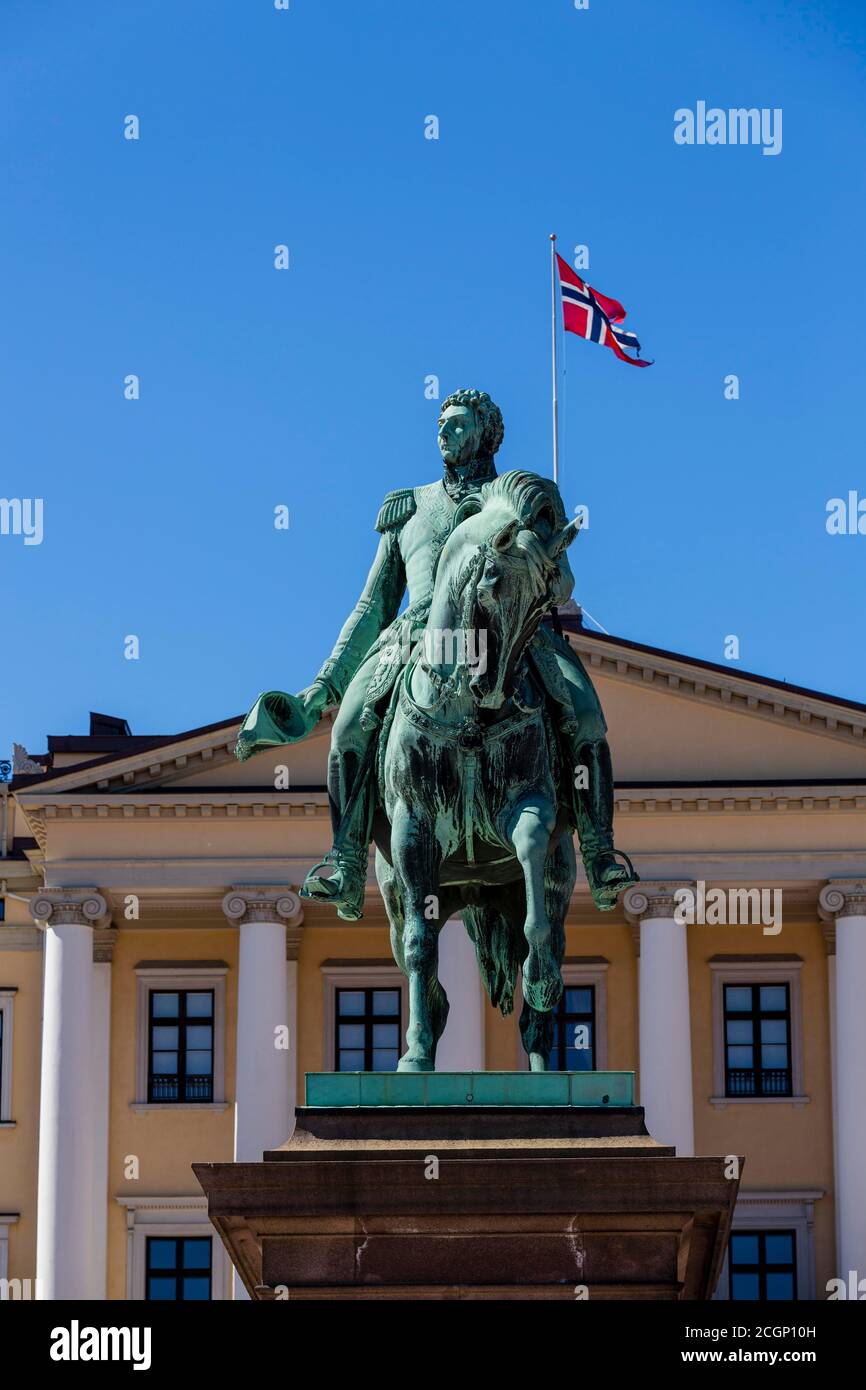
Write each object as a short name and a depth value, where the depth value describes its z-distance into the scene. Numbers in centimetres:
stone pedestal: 1327
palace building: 5981
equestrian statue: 1446
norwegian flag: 5725
